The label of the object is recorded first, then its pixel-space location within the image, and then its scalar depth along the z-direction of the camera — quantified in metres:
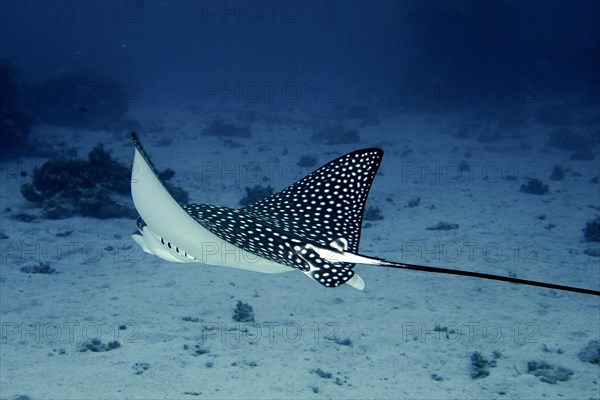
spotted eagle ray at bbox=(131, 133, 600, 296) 2.93
